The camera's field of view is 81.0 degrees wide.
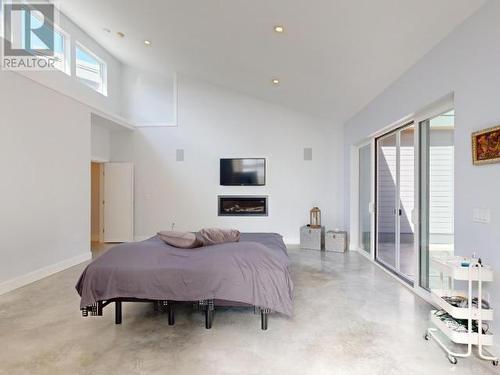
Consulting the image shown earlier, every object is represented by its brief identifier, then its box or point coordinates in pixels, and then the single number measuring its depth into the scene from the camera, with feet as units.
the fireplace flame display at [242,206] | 22.89
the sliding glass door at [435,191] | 10.23
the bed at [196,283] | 8.61
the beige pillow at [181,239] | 10.01
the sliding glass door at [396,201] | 13.57
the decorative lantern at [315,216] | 21.67
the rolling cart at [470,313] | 7.03
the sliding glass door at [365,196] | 17.98
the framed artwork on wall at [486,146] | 7.04
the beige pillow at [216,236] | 10.44
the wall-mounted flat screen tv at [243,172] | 22.66
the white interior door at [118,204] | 23.00
